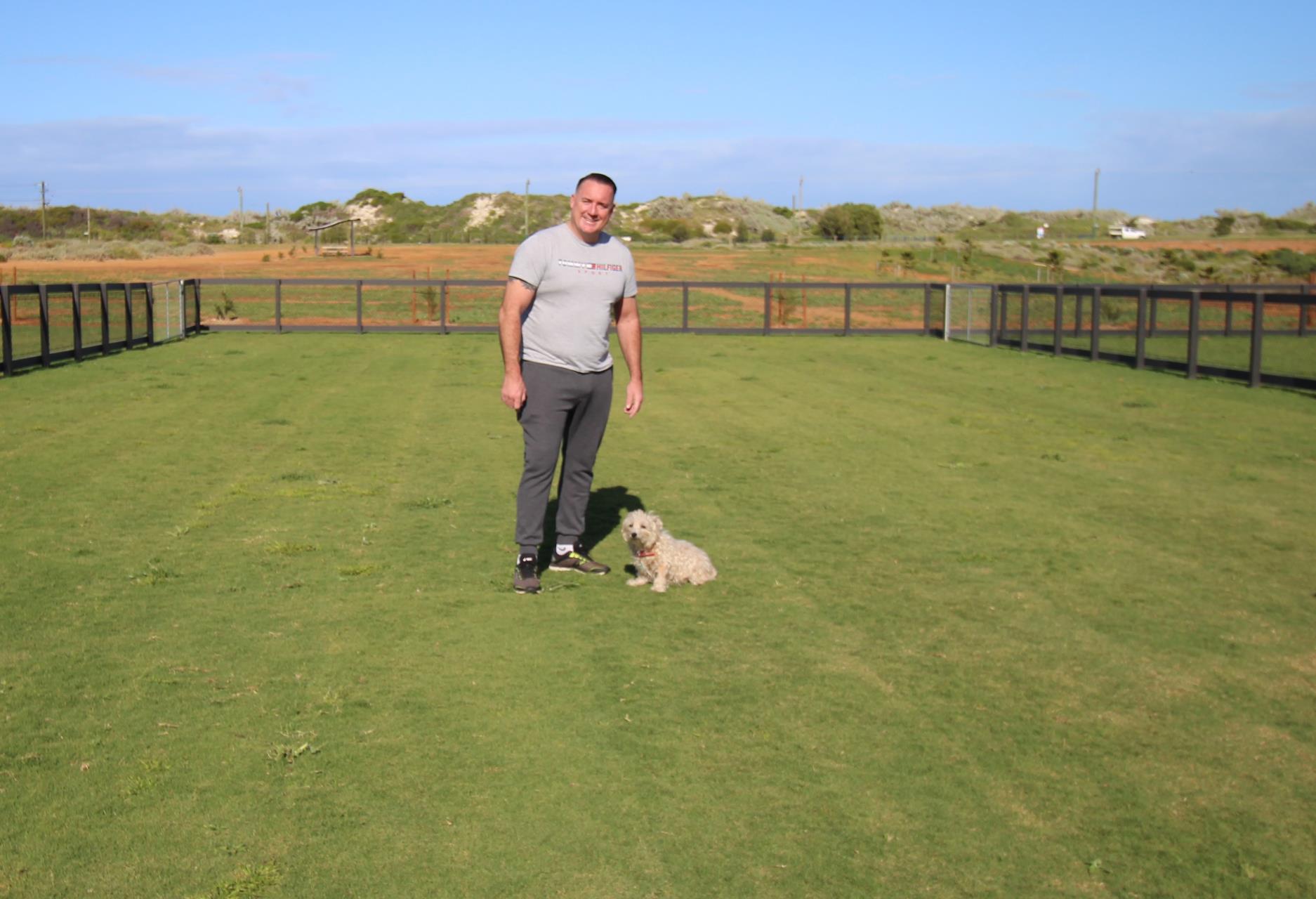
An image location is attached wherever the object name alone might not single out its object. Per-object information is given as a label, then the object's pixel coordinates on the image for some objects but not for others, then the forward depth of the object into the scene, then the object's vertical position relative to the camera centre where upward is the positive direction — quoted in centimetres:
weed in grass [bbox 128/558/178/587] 647 -163
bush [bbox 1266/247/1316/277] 6144 -7
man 611 -38
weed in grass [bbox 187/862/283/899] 326 -158
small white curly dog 625 -147
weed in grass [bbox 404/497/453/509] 859 -165
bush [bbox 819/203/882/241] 9900 +234
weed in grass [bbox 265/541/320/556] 720 -164
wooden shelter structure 6248 -12
